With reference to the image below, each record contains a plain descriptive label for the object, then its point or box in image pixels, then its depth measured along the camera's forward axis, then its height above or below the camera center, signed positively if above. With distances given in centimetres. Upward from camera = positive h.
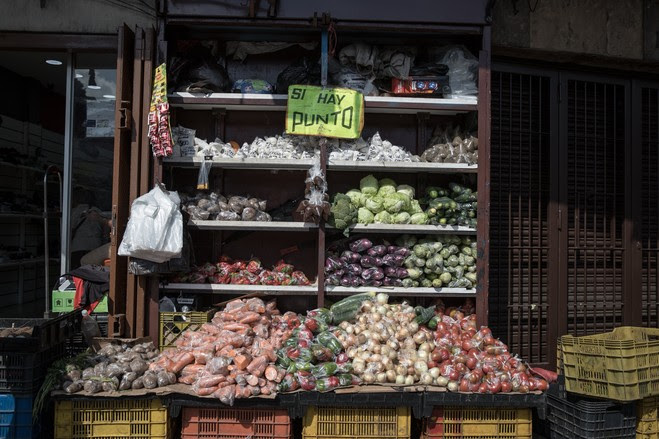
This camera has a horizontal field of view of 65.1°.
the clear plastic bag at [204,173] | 531 +59
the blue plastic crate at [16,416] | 399 -147
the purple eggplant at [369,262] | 541 -30
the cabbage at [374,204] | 541 +31
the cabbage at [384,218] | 538 +16
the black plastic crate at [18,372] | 401 -113
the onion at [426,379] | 441 -124
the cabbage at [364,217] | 538 +17
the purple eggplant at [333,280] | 536 -49
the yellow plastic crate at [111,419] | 415 -154
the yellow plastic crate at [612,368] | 421 -110
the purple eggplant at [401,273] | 539 -41
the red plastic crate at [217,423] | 423 -158
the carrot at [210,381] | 419 -122
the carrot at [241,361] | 430 -109
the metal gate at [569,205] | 627 +39
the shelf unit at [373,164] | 528 +70
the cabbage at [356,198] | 546 +37
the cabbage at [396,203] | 538 +33
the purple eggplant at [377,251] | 545 -19
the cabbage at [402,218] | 536 +16
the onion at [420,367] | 450 -116
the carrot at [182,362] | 442 -113
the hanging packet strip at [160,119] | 506 +109
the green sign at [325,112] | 531 +125
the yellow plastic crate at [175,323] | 518 -94
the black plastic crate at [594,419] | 425 -153
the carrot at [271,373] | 424 -117
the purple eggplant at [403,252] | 545 -19
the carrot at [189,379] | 433 -125
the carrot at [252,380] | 420 -121
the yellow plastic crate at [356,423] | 428 -158
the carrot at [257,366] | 427 -112
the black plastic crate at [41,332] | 402 -88
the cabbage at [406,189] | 559 +49
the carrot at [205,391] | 414 -129
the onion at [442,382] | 439 -125
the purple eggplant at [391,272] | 539 -40
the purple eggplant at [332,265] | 540 -34
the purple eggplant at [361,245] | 547 -13
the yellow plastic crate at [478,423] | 435 -159
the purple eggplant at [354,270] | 541 -39
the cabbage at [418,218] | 541 +17
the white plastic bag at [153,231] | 477 -1
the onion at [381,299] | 517 -66
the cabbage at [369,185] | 557 +52
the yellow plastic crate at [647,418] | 445 -157
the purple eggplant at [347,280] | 538 -50
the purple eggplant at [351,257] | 545 -26
